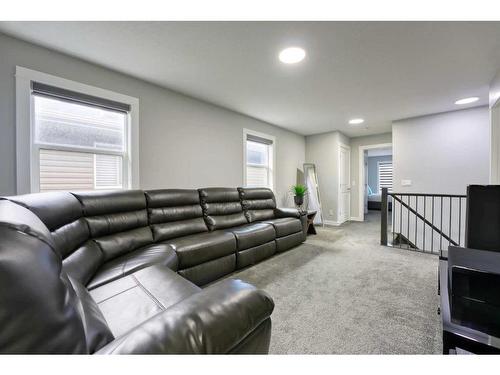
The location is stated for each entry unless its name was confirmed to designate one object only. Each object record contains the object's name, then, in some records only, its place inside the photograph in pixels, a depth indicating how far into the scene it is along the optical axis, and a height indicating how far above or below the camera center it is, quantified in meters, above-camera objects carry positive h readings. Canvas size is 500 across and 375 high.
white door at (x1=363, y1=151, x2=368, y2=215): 7.65 -0.67
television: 1.72 -0.26
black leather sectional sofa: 0.49 -0.41
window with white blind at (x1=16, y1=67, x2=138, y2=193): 1.90 +0.53
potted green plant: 4.75 -0.19
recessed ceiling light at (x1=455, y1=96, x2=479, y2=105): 3.18 +1.32
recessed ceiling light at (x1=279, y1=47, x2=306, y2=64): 2.00 +1.28
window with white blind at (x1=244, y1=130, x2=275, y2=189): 4.27 +0.58
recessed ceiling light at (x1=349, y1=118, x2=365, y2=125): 4.30 +1.36
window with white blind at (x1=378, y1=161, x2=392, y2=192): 8.75 +0.52
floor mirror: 5.37 -0.13
